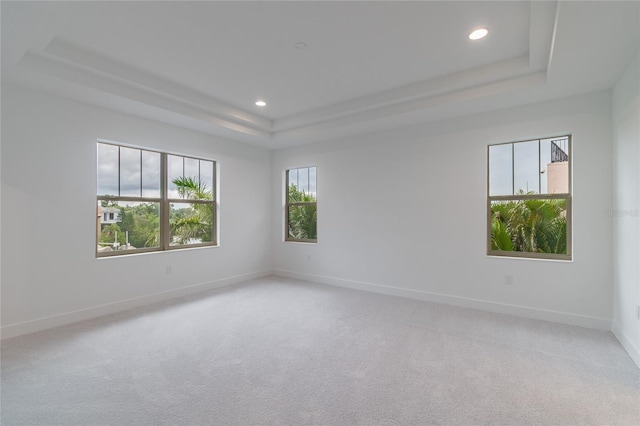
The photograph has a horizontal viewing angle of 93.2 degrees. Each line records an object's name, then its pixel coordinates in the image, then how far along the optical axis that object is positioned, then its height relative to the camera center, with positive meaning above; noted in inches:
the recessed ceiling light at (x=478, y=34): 102.0 +61.9
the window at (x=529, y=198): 146.2 +7.4
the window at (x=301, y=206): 229.0 +6.3
